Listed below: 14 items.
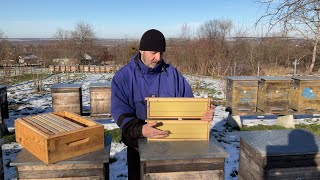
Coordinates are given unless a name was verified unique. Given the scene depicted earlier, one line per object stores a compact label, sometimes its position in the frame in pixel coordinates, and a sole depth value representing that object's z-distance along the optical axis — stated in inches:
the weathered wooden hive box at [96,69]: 793.5
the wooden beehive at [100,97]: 237.8
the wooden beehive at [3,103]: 213.3
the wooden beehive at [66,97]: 228.5
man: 86.5
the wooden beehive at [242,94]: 234.1
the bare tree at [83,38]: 1246.6
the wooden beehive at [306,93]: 230.8
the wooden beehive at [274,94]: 229.9
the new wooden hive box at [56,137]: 74.3
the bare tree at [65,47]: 1077.9
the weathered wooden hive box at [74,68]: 808.9
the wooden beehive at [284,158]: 92.4
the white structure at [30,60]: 1037.6
